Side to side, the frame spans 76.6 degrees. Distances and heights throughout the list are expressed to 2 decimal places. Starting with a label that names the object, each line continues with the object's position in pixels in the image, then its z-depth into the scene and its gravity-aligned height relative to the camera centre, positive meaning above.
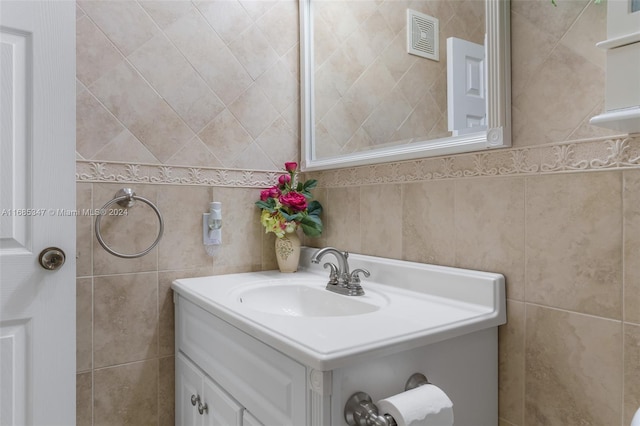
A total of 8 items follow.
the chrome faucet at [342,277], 1.21 -0.21
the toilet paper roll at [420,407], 0.74 -0.37
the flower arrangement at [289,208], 1.54 +0.01
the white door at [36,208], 1.10 +0.01
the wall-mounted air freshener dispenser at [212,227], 1.49 -0.06
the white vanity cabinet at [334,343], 0.77 -0.30
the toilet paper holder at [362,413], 0.75 -0.38
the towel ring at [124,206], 1.31 +0.02
